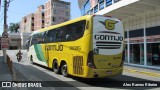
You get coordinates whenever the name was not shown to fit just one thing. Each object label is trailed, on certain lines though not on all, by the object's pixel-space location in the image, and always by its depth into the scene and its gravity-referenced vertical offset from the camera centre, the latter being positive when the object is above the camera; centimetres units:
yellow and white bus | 636 -14
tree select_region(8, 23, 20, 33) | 7600 +972
